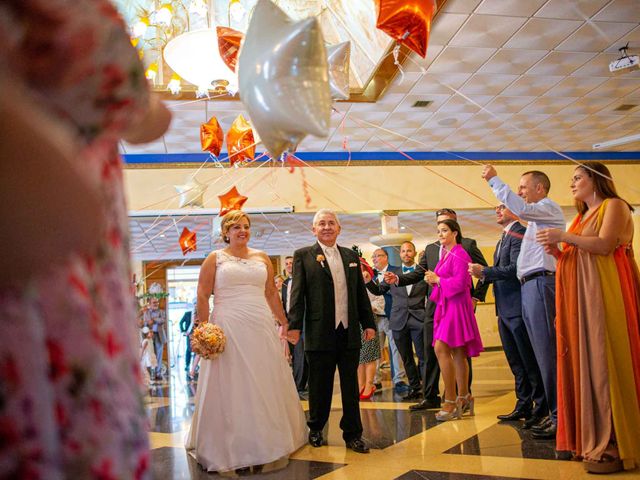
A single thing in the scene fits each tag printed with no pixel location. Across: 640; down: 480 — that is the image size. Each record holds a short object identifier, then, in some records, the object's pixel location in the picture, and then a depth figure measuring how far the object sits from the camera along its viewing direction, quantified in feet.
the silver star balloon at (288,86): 4.65
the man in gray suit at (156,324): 35.65
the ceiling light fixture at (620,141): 21.59
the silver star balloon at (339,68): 11.24
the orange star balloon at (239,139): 15.43
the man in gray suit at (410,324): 18.10
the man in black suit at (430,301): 14.83
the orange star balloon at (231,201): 17.46
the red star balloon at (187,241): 20.50
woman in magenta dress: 13.38
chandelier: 15.19
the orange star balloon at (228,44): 11.71
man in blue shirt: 10.37
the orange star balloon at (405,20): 10.48
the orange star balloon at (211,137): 16.11
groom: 11.30
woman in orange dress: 8.20
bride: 10.07
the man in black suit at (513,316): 12.18
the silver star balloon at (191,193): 22.34
